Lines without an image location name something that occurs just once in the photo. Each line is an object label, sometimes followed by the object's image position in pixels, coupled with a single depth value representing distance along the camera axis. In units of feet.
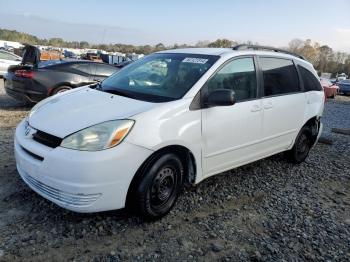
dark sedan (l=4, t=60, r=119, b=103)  26.50
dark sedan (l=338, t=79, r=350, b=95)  87.55
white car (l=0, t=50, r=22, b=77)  47.32
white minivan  9.61
